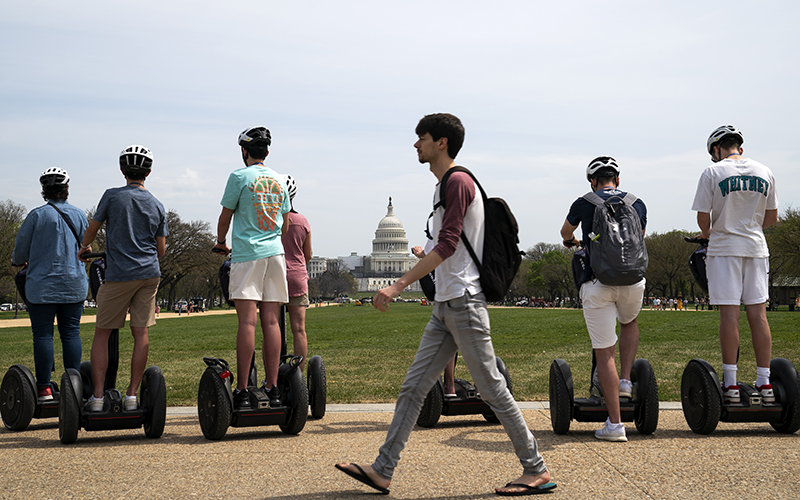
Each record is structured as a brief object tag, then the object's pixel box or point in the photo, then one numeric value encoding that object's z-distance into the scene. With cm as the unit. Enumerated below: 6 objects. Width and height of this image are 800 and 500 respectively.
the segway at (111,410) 518
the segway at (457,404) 587
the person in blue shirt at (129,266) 551
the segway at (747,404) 522
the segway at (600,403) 532
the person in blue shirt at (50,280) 606
